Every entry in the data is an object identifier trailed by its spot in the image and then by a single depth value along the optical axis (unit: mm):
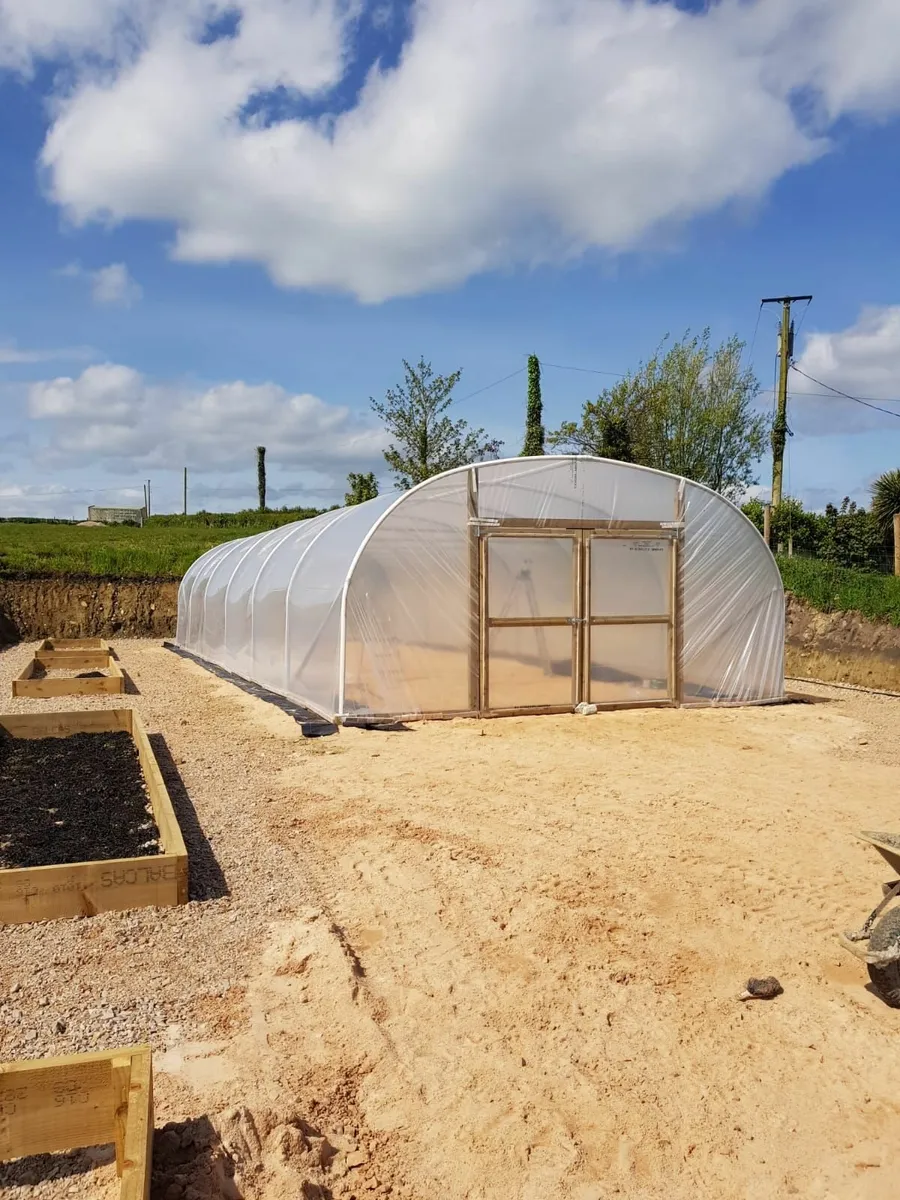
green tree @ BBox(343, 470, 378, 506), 33562
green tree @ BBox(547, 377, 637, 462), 26922
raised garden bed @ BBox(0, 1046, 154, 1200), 2623
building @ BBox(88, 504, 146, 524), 47406
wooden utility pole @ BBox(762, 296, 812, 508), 22688
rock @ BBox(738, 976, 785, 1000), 3852
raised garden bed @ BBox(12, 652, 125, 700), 11922
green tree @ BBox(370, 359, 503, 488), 29156
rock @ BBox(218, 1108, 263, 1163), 2801
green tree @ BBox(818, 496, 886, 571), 21344
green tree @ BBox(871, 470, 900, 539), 20969
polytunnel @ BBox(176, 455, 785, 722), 10016
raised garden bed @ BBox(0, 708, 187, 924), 4496
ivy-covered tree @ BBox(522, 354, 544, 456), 28359
